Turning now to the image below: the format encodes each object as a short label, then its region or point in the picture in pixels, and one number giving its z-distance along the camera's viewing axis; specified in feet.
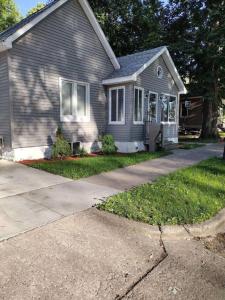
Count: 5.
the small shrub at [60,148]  32.17
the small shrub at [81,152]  36.34
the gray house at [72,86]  29.91
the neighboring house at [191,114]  94.89
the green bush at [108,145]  37.81
